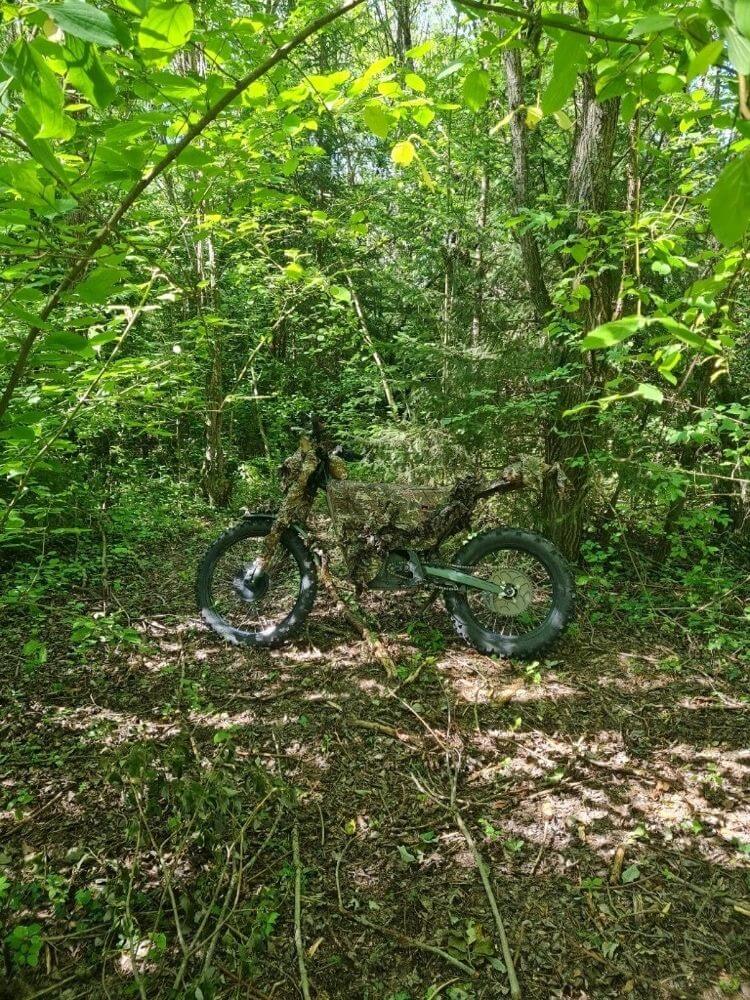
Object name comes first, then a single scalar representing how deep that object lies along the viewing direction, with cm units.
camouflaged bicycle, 341
